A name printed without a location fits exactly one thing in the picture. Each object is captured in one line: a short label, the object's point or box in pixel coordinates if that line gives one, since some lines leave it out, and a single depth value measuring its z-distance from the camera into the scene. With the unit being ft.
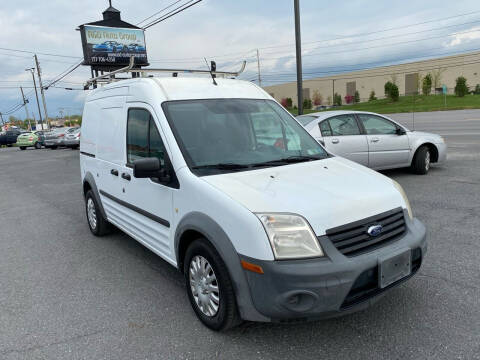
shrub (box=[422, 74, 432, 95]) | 176.14
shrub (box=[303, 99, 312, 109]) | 224.94
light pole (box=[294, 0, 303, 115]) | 40.64
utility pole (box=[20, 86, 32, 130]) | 212.02
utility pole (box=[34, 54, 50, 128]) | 154.92
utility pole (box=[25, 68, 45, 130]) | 170.35
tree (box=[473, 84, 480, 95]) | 177.09
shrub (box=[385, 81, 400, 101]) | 164.35
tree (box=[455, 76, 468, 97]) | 149.83
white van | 8.04
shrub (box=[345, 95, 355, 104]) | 236.18
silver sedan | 25.22
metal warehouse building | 207.10
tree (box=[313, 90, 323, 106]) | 255.33
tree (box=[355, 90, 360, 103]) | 218.11
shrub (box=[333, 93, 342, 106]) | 222.28
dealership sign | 90.38
